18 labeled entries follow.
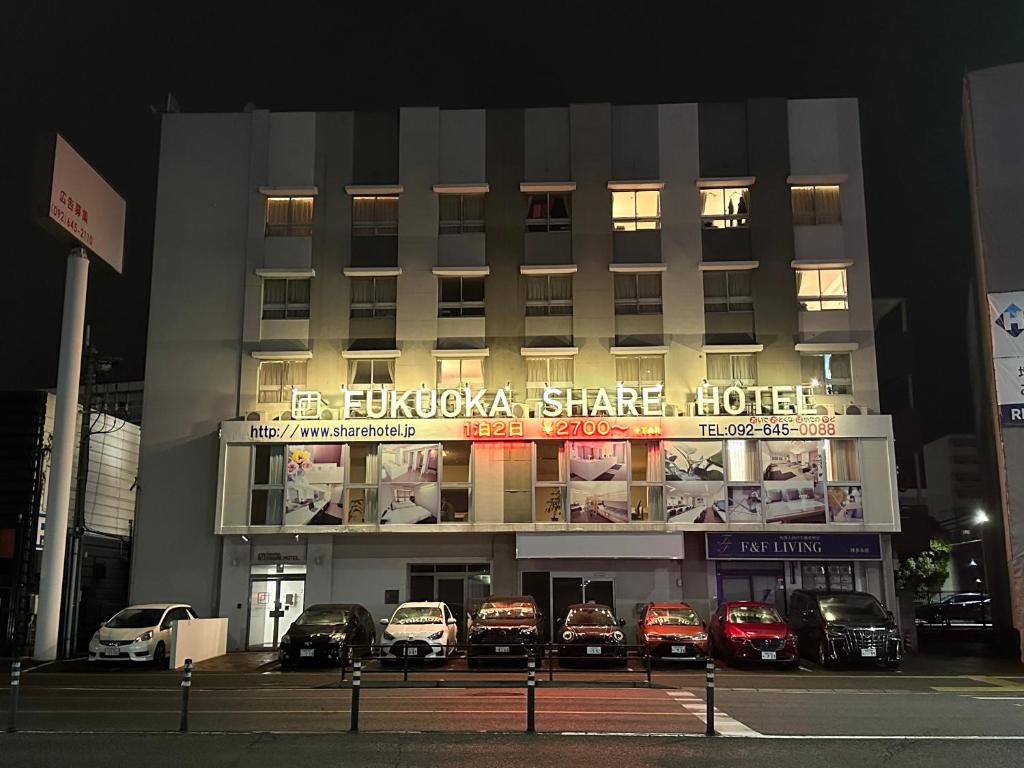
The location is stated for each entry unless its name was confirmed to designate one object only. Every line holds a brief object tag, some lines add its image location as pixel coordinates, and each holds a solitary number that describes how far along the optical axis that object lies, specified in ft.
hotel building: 100.58
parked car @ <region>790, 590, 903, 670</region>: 78.07
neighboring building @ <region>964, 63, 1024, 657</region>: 91.81
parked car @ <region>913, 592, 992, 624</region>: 135.54
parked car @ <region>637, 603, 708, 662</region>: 76.95
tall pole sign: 86.43
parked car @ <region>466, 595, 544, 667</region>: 75.02
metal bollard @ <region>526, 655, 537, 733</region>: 41.57
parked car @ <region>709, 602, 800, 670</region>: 77.56
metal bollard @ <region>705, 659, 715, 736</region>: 41.57
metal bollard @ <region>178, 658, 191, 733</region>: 41.24
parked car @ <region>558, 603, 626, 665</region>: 76.07
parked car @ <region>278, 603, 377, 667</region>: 77.41
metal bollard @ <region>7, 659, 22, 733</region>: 42.34
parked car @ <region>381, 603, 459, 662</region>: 77.05
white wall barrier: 81.56
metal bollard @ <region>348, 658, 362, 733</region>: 41.60
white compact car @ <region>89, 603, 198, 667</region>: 79.46
